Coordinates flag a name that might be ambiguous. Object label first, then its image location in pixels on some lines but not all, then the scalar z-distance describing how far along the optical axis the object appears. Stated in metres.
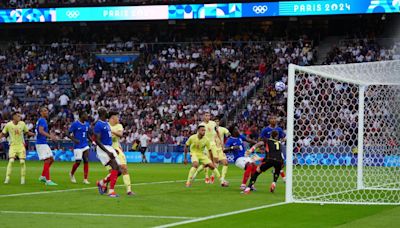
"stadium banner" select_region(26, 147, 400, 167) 25.12
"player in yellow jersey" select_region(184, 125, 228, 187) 23.89
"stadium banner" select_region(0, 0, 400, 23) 47.03
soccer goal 19.80
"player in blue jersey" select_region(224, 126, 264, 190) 22.54
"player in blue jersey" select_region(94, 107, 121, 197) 19.68
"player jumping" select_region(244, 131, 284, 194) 21.27
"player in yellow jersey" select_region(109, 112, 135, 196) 20.03
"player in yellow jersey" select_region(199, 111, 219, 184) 25.45
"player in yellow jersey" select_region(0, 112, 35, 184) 24.92
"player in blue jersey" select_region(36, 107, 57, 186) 24.62
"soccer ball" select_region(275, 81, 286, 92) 41.41
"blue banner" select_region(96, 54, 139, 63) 54.50
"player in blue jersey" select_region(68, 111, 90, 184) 25.94
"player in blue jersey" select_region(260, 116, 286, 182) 22.91
